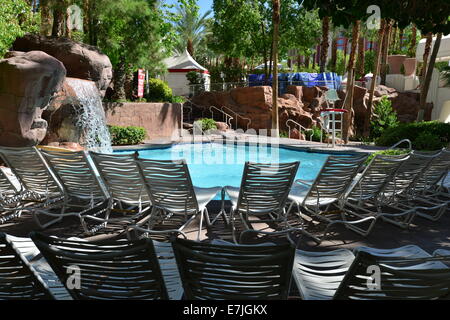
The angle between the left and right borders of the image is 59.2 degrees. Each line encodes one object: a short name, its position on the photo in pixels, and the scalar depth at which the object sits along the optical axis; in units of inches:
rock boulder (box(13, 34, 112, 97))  541.3
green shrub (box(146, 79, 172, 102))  813.7
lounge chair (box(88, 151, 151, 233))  171.5
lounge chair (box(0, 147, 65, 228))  188.4
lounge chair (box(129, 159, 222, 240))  162.9
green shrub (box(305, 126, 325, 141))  814.5
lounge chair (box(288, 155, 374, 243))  177.6
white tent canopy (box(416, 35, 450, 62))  693.3
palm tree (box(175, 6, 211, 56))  1737.2
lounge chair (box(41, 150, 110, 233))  181.5
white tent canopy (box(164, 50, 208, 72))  1261.4
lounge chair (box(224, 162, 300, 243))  168.2
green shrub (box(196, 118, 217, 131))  792.3
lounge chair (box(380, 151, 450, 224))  197.2
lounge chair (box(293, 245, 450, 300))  66.9
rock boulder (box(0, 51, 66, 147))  346.9
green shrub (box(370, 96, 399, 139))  827.4
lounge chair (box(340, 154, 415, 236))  184.5
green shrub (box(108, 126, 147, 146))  583.8
